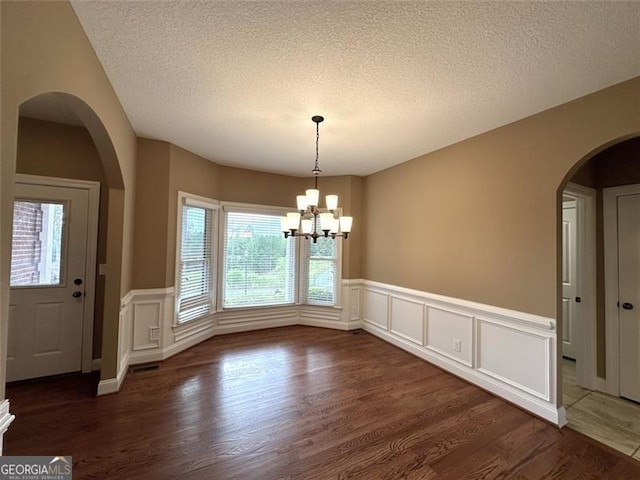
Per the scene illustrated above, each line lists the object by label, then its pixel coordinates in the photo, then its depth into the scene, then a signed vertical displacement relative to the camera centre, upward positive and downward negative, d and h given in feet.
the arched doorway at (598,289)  9.02 -1.22
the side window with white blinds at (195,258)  12.30 -0.62
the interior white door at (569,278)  12.12 -1.09
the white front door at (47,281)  9.23 -1.34
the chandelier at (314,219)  8.48 +0.91
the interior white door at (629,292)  8.86 -1.24
